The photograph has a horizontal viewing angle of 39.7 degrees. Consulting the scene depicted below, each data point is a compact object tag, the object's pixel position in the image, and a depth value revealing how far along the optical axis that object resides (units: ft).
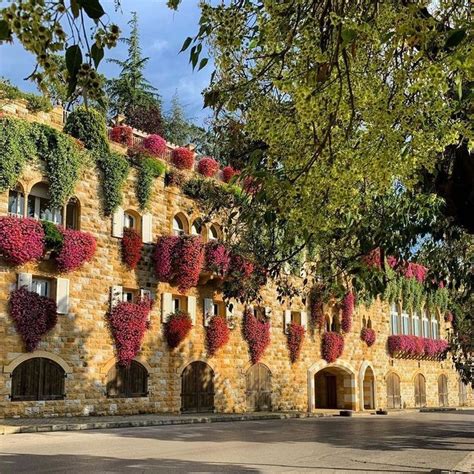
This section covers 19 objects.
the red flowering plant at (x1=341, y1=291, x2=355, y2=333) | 101.30
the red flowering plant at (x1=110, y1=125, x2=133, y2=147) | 73.67
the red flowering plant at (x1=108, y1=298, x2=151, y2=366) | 67.15
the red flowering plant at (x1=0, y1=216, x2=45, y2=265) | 57.16
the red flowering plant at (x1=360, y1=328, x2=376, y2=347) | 105.91
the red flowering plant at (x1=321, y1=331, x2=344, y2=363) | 96.99
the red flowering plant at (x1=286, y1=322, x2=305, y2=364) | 91.35
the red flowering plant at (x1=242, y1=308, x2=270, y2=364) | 84.02
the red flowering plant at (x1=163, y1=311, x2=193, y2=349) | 73.10
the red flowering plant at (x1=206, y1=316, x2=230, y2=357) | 78.07
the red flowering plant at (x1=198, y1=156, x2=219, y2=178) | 83.56
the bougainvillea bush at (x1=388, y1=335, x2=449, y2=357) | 113.80
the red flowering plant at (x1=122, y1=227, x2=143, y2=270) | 69.72
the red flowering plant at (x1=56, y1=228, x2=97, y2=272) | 62.03
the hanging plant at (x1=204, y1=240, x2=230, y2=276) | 76.02
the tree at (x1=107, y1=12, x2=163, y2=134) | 119.24
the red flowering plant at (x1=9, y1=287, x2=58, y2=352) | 57.88
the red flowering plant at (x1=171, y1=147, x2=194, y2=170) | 80.28
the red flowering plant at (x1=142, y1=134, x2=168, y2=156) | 76.89
